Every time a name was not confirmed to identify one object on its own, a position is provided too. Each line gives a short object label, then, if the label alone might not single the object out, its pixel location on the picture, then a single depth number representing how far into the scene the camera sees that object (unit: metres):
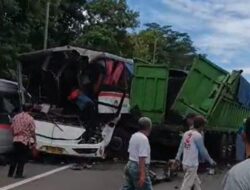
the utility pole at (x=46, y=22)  30.76
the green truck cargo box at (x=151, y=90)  17.25
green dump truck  16.48
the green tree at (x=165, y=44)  83.62
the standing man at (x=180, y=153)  10.49
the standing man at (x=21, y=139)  13.62
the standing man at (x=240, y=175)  3.31
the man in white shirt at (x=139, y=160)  8.20
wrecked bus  16.28
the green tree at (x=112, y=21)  52.81
